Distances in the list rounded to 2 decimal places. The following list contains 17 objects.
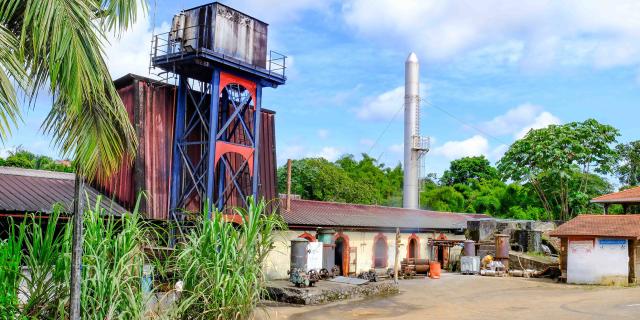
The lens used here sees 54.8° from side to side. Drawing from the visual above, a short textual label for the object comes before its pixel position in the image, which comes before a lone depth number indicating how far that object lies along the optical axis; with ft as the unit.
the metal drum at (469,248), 110.07
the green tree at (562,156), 147.33
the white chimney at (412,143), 176.45
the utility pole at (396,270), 86.58
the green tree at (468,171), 248.32
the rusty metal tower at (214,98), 72.54
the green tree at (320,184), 189.26
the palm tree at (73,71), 21.52
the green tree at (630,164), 192.13
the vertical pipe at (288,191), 92.89
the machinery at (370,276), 81.35
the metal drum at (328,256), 83.15
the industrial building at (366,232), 89.86
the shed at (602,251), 86.94
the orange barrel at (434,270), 100.37
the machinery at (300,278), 67.46
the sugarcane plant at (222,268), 30.66
